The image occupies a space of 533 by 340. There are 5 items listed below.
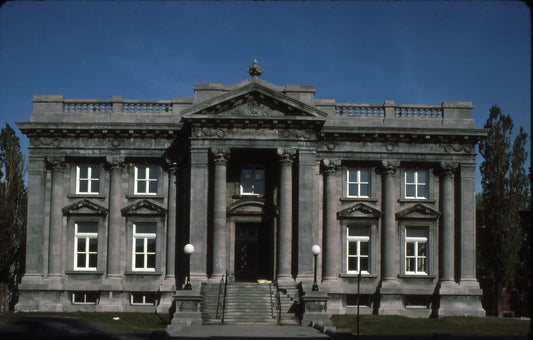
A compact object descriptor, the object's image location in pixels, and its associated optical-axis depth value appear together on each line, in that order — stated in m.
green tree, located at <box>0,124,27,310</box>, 46.31
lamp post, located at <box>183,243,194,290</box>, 33.78
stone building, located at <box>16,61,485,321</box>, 39.59
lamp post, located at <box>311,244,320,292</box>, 34.22
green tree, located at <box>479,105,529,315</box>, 48.75
